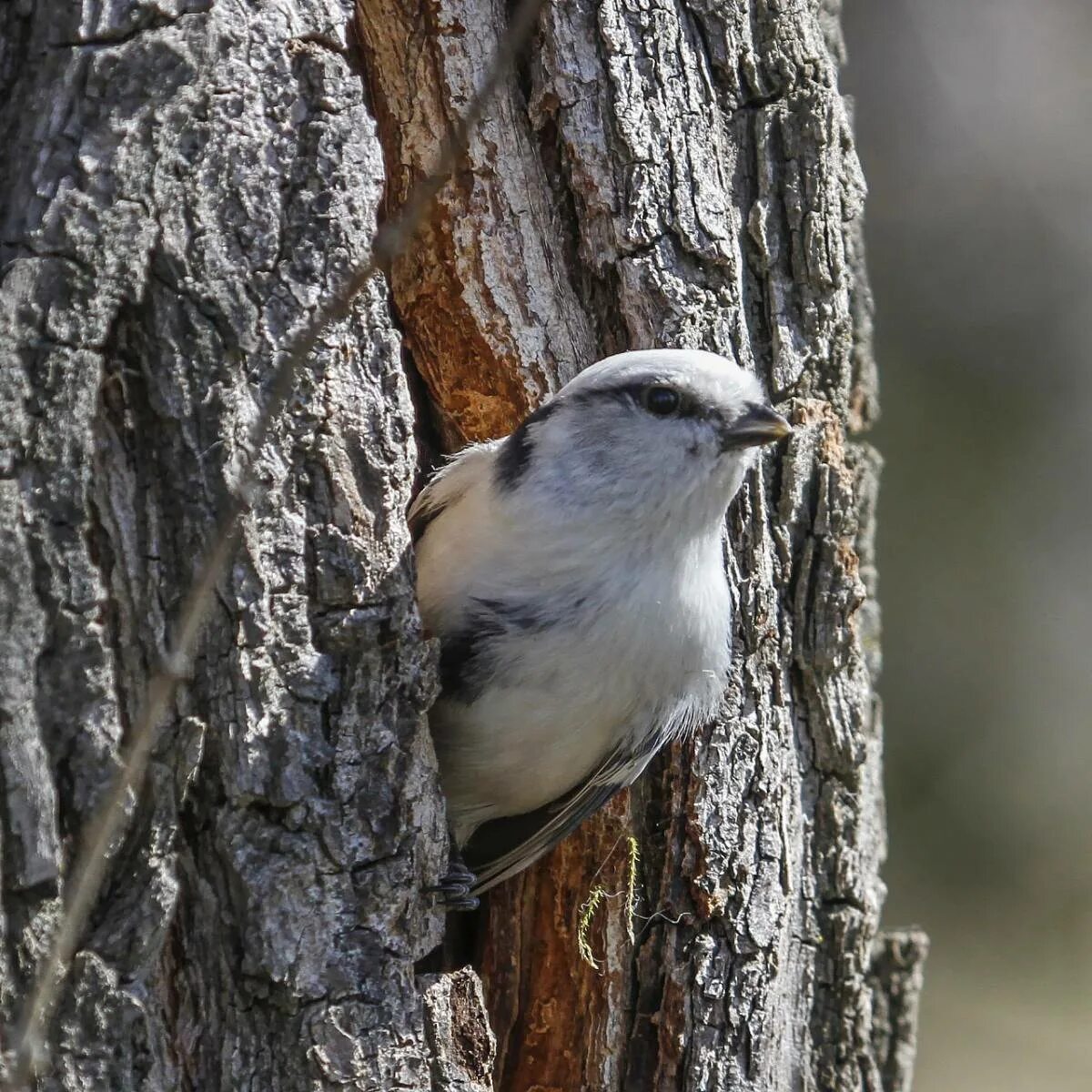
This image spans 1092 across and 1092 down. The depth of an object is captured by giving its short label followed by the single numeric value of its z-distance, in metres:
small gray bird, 2.68
